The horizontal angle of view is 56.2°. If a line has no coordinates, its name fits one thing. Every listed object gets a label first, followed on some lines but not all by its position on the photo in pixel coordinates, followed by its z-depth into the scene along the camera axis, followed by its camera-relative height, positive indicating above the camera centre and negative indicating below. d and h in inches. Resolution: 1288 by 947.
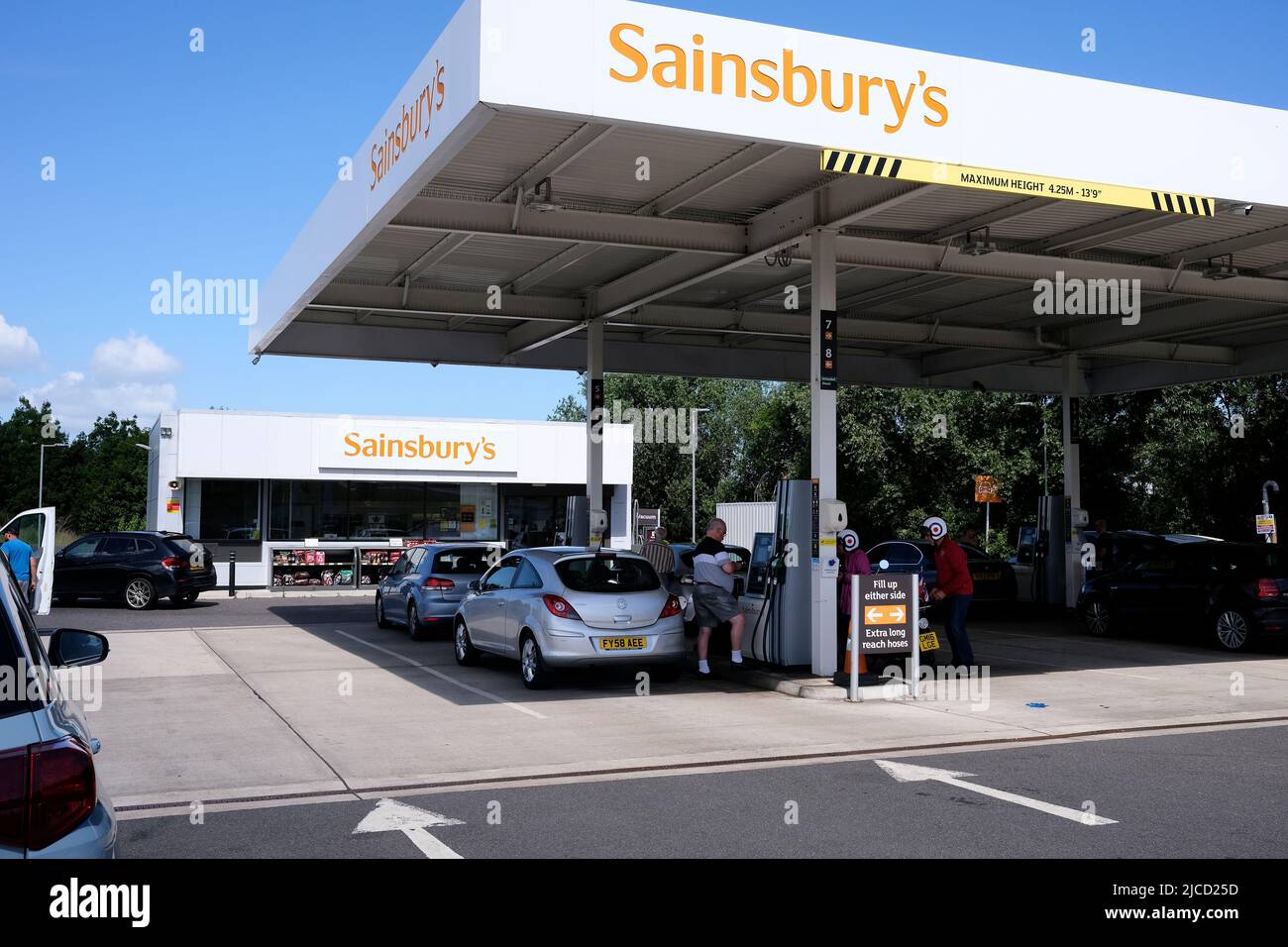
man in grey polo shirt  550.0 -33.7
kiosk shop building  1218.6 +33.3
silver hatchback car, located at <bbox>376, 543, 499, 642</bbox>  708.0 -40.6
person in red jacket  541.3 -31.3
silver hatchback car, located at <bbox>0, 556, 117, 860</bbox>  128.3 -28.2
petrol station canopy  412.8 +141.0
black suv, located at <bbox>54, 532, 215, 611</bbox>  980.6 -43.8
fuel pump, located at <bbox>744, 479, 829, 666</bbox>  536.1 -27.2
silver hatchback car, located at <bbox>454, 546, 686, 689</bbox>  497.4 -41.3
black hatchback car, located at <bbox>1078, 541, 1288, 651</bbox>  626.8 -41.9
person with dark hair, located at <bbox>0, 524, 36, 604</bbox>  682.2 -24.9
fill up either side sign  503.2 -39.9
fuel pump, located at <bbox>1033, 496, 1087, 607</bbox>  930.7 -29.7
